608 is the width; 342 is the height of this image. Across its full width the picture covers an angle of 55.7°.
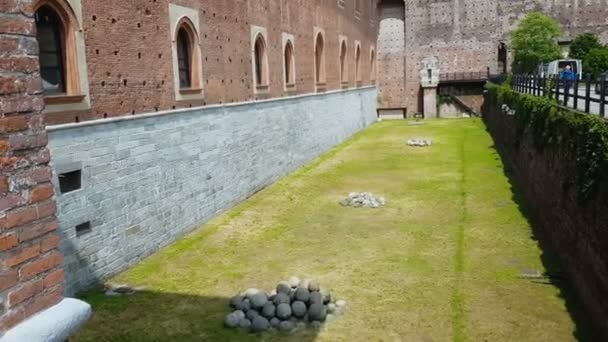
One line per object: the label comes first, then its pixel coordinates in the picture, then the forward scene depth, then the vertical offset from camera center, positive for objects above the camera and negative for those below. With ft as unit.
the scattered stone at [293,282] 28.43 -9.41
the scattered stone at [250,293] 27.22 -9.49
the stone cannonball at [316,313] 26.09 -9.99
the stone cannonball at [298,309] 26.07 -9.78
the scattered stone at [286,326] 25.52 -10.34
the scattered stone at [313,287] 27.40 -9.30
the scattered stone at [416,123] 118.77 -7.44
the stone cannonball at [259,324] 25.49 -10.21
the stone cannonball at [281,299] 26.40 -9.48
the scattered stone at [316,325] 25.75 -10.44
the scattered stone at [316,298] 26.43 -9.51
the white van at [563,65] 107.69 +3.31
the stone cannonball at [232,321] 25.95 -10.21
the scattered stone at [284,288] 27.12 -9.24
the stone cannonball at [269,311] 26.02 -9.82
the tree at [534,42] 127.34 +9.26
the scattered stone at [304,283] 27.25 -9.17
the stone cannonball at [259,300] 26.40 -9.49
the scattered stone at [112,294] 30.22 -10.30
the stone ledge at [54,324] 8.13 -3.30
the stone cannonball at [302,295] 26.55 -9.35
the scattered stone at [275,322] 25.73 -10.22
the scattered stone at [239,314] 26.20 -9.98
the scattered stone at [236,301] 27.37 -9.89
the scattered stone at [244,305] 26.73 -9.84
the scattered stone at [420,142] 86.69 -8.35
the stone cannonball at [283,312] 25.88 -9.81
